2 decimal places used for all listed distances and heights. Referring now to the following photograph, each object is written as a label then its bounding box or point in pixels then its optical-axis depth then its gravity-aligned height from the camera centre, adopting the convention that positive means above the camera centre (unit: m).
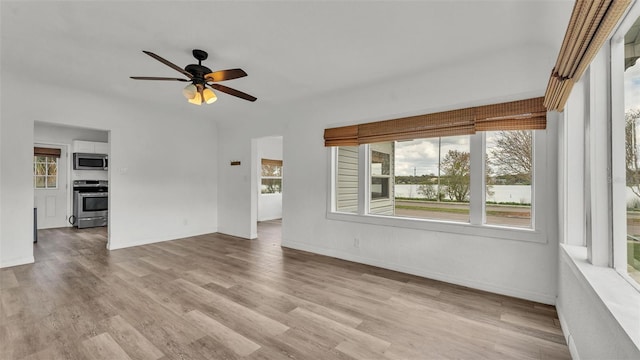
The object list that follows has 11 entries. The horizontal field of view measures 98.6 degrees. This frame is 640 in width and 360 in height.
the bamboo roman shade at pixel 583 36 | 1.03 +0.64
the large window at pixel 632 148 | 1.36 +0.17
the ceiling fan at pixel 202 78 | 2.75 +1.05
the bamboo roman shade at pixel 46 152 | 6.44 +0.68
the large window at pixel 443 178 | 2.95 +0.03
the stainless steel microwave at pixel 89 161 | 6.85 +0.48
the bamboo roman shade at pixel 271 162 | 8.09 +0.56
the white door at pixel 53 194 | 6.57 -0.35
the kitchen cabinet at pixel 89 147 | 6.90 +0.86
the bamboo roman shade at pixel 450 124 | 2.74 +0.68
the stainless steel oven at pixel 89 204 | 6.64 -0.60
